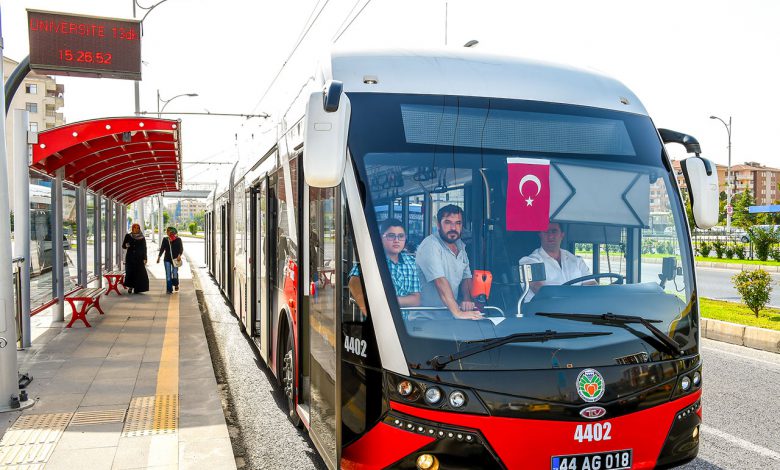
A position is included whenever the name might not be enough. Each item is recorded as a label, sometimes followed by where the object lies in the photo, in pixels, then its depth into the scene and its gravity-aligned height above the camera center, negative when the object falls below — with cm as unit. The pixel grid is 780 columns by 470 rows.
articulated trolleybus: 345 -24
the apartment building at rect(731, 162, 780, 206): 13825 +870
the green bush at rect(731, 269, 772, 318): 1178 -115
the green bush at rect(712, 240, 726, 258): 3222 -123
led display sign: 846 +239
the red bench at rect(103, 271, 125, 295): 1568 -116
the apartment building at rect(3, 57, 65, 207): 7400 +1442
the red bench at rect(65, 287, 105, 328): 1117 -111
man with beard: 362 -23
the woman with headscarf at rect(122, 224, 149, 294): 1575 -72
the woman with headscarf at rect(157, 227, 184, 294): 1692 -71
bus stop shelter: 934 +122
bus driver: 382 -19
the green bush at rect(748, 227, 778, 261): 2878 -74
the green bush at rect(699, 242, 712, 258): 3362 -131
